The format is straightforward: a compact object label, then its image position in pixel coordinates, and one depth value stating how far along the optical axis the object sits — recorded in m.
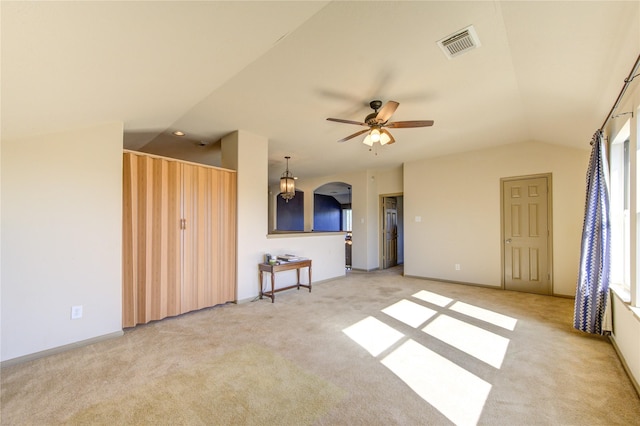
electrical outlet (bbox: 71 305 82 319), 2.61
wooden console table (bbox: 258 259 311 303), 4.13
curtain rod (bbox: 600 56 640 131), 1.86
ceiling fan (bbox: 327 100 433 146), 2.97
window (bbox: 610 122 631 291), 2.79
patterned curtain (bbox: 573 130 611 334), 2.71
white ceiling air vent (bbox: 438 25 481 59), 2.09
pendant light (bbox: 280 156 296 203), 5.97
